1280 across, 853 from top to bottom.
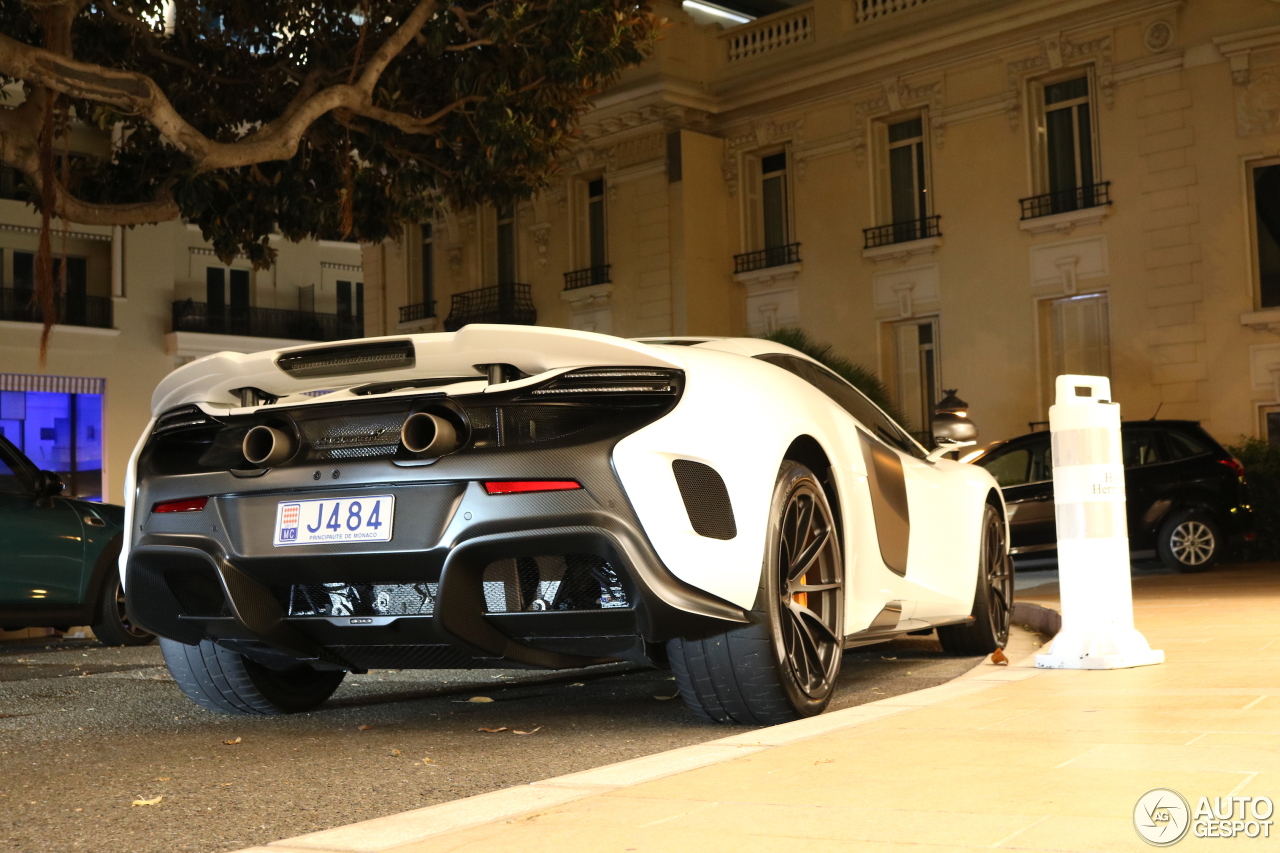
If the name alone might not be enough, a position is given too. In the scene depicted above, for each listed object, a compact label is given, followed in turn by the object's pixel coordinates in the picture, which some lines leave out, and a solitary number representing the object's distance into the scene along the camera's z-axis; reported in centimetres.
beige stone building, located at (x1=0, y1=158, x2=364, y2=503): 3522
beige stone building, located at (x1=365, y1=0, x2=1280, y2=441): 2086
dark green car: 912
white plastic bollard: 565
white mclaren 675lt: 403
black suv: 1593
